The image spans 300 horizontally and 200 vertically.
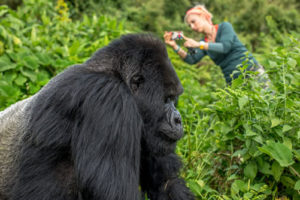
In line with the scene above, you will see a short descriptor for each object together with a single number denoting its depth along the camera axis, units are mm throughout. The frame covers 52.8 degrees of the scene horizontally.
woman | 4117
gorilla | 1572
